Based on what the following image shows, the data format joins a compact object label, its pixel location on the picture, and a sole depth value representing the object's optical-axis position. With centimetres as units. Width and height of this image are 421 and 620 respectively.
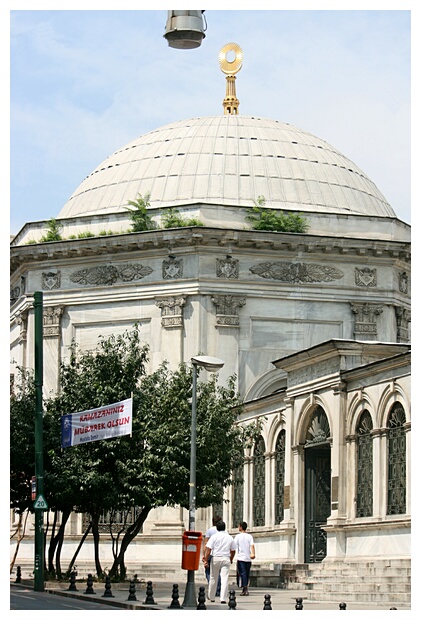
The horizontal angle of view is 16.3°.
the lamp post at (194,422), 2965
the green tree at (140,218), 5044
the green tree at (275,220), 5000
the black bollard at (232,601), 2500
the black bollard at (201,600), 2556
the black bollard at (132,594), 2821
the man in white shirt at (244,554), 3041
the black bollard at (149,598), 2725
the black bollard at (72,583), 3278
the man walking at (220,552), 2748
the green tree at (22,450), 3703
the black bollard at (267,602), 2405
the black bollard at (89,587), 3131
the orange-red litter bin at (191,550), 2667
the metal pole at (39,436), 3081
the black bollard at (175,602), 2606
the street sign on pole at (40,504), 3012
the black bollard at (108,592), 3022
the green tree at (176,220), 4966
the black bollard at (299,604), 2333
